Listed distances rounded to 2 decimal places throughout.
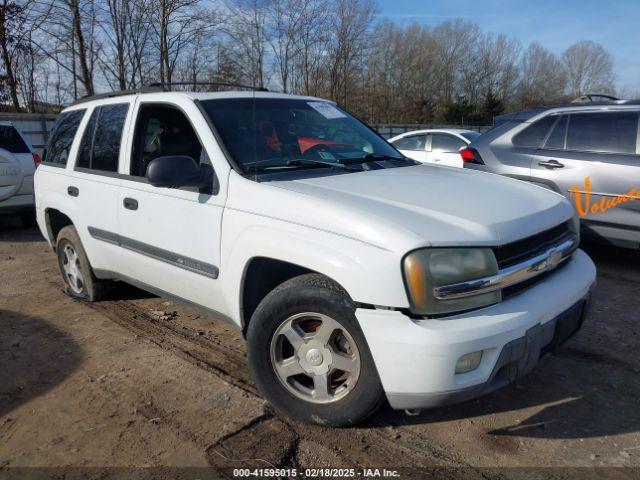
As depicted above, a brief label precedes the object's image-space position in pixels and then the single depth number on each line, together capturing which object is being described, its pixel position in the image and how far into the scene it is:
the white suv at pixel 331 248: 2.30
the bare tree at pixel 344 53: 28.81
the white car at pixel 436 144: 10.89
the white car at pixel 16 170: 7.55
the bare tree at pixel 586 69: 53.53
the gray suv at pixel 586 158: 5.14
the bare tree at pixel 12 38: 15.56
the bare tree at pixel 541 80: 49.12
